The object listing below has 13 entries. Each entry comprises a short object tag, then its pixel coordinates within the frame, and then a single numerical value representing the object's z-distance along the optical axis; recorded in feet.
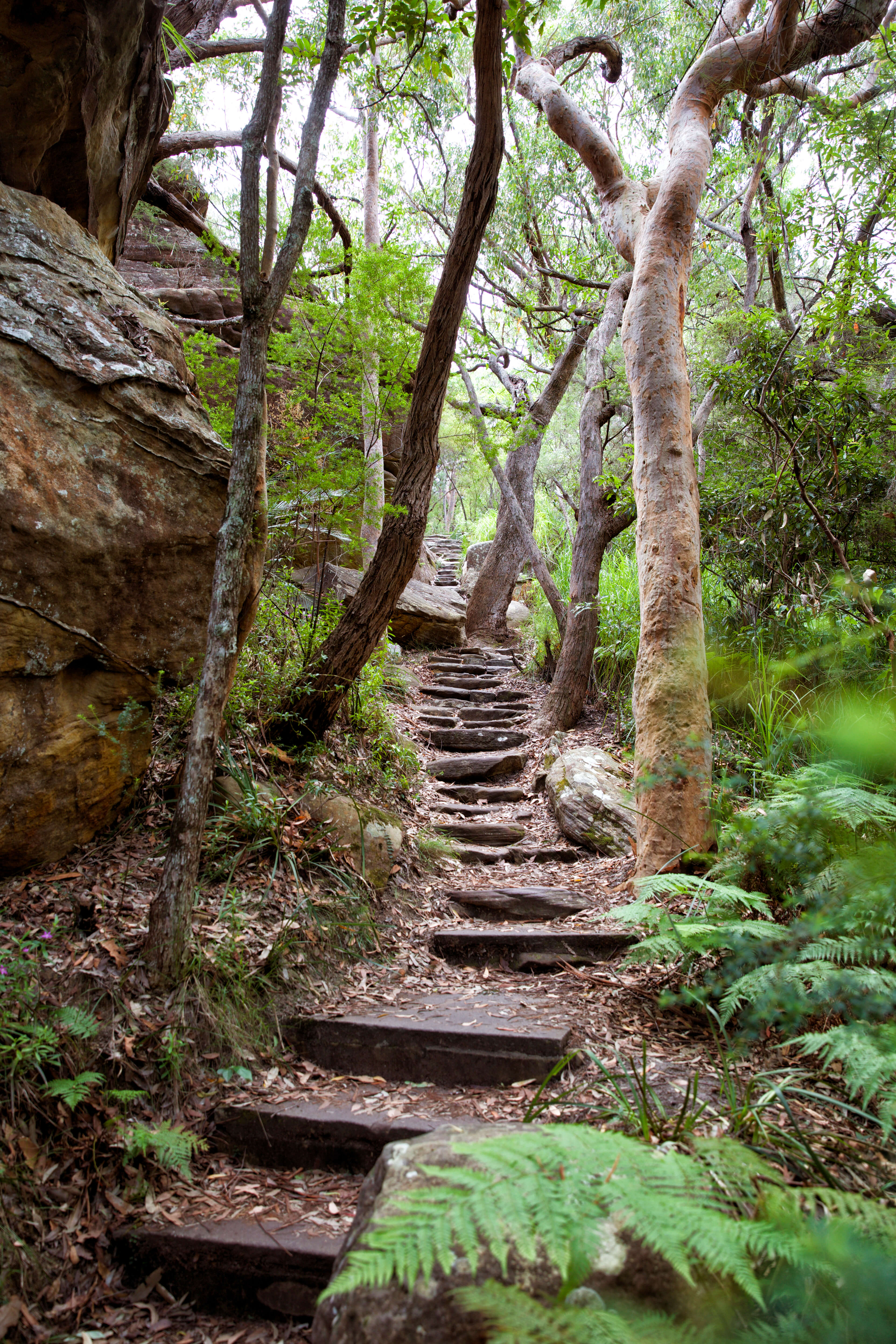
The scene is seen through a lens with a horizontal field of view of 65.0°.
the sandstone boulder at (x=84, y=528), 9.07
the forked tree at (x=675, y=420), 12.29
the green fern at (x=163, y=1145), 7.22
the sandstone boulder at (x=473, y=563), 44.19
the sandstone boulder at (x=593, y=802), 15.97
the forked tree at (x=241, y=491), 8.87
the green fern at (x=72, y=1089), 6.87
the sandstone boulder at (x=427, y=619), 30.83
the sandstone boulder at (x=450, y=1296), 4.50
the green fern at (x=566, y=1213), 3.53
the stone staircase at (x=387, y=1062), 6.67
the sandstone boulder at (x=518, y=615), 37.01
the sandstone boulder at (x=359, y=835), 12.94
